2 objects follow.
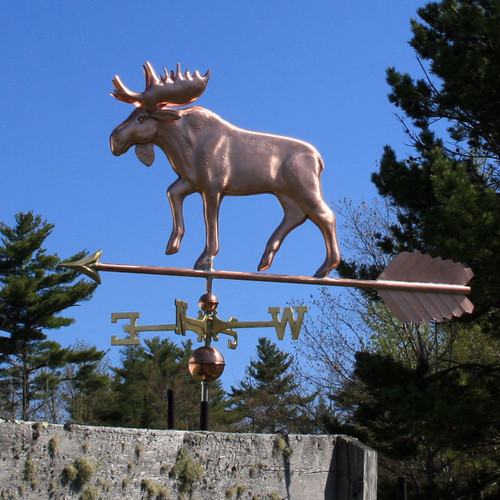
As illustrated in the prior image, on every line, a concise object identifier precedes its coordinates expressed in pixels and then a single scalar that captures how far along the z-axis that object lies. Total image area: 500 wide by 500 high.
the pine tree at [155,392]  19.25
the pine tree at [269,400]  15.59
